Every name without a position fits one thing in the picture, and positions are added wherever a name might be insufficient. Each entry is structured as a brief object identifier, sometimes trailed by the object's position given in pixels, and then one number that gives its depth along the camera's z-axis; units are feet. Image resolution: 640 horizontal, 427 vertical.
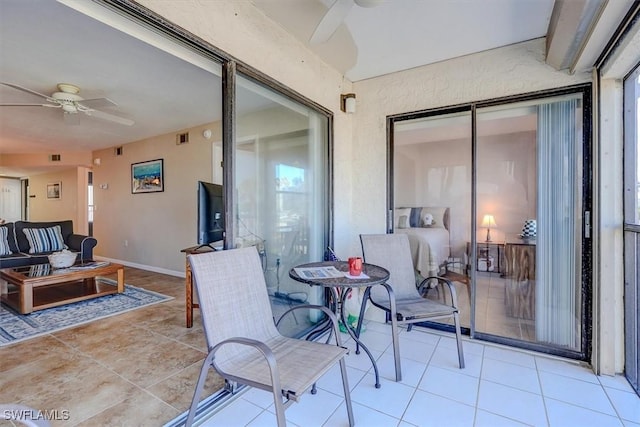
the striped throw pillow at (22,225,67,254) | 16.39
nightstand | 8.91
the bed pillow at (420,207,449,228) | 9.62
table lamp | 8.92
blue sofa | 15.22
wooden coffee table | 10.91
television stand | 9.75
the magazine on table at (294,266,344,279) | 6.54
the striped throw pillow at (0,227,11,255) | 15.44
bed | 9.64
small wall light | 10.46
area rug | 9.46
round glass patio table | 6.05
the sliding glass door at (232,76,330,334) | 7.07
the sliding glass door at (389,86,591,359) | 7.97
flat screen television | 8.86
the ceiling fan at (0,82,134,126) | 10.71
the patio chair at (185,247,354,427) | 4.25
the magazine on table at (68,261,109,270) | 12.70
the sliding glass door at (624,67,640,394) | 6.60
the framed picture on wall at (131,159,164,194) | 17.70
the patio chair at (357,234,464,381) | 7.30
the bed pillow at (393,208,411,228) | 10.19
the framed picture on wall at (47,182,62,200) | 26.43
